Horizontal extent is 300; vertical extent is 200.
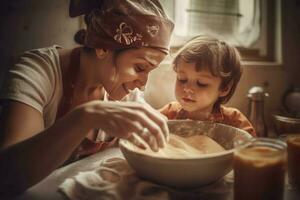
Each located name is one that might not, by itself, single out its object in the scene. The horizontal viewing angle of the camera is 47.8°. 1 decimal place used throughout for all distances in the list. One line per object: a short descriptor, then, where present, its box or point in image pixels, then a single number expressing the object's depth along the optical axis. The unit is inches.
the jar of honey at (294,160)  32.6
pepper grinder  56.7
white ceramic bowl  28.0
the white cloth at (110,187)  29.7
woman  30.0
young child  52.0
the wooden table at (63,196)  30.6
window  66.3
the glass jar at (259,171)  27.5
